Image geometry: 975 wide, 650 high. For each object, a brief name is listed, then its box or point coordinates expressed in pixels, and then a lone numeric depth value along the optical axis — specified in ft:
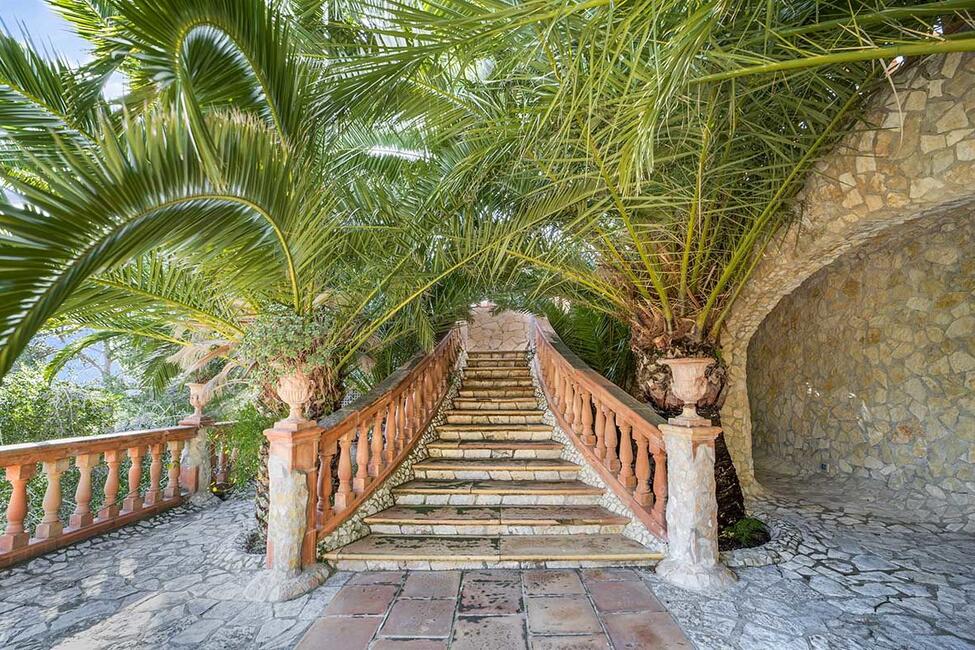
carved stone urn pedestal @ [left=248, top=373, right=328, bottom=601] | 7.88
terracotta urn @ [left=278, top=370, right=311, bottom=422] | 8.36
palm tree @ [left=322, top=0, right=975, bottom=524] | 5.21
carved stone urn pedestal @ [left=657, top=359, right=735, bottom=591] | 8.14
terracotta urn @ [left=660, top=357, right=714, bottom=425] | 8.56
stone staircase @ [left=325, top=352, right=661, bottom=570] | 8.73
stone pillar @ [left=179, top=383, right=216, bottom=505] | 13.44
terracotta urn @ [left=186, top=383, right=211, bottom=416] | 13.25
